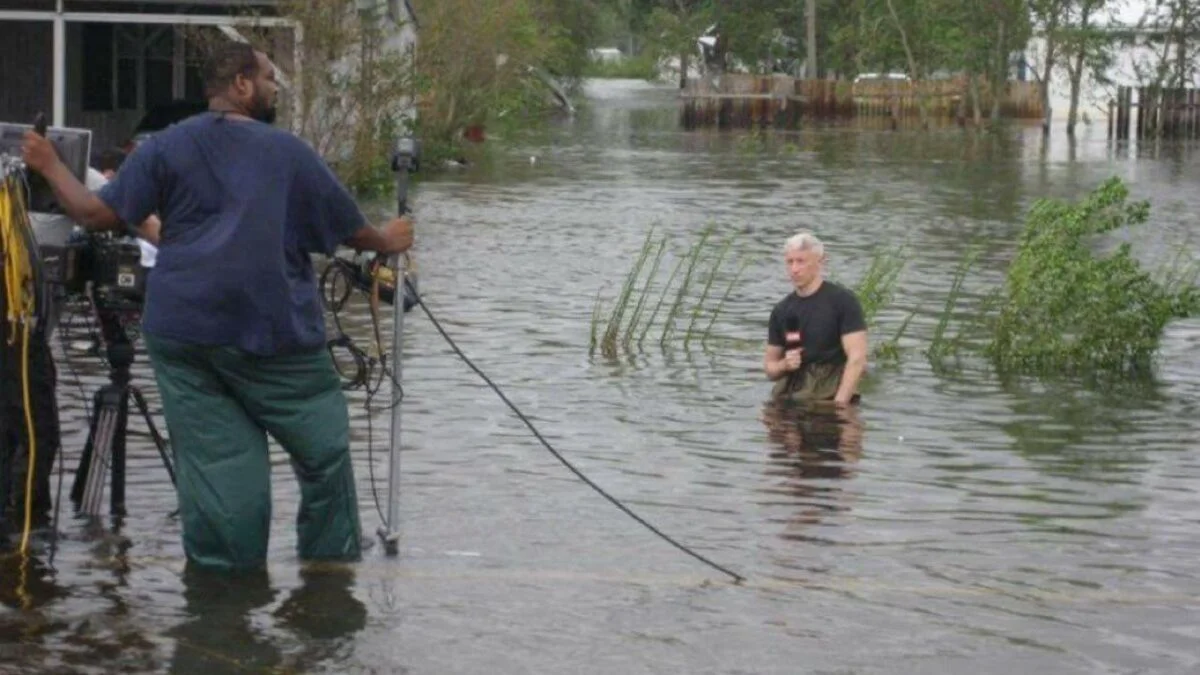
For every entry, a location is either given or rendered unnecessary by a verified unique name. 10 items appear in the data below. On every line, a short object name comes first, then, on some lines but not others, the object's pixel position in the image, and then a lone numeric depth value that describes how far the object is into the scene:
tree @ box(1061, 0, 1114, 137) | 67.44
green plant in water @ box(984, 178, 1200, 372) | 15.70
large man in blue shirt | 8.02
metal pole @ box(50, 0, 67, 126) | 28.25
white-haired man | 13.20
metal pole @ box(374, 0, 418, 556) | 8.73
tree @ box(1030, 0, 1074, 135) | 67.44
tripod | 9.06
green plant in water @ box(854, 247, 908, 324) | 16.17
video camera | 8.80
